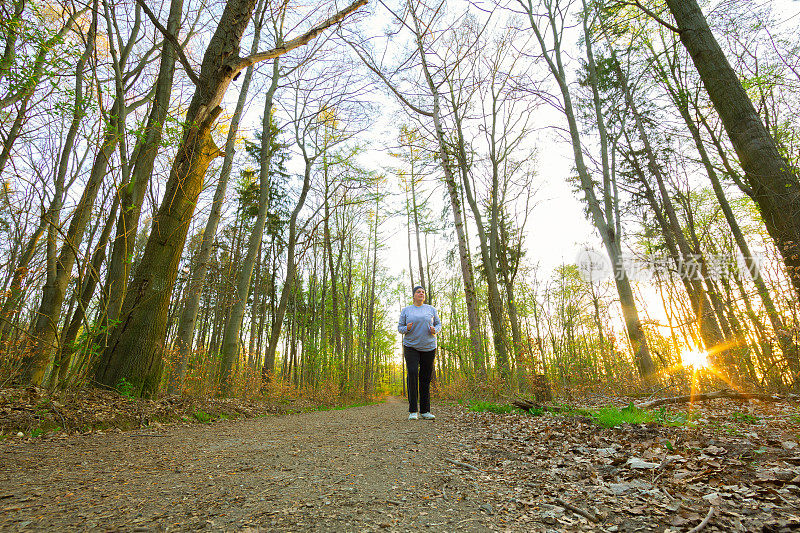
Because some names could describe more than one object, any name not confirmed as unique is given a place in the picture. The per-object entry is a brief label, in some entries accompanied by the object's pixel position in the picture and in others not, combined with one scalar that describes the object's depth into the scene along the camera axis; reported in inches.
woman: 207.5
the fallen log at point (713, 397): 177.0
